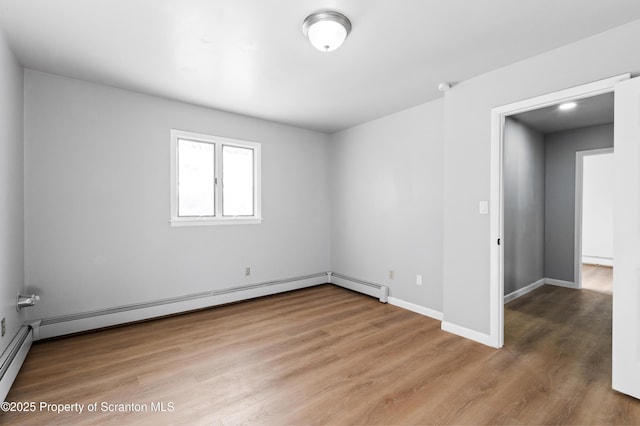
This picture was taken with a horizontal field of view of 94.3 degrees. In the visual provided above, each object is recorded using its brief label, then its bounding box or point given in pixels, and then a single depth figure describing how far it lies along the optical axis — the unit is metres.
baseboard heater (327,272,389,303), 4.02
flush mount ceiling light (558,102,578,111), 3.56
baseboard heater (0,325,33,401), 1.92
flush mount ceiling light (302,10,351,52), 1.95
